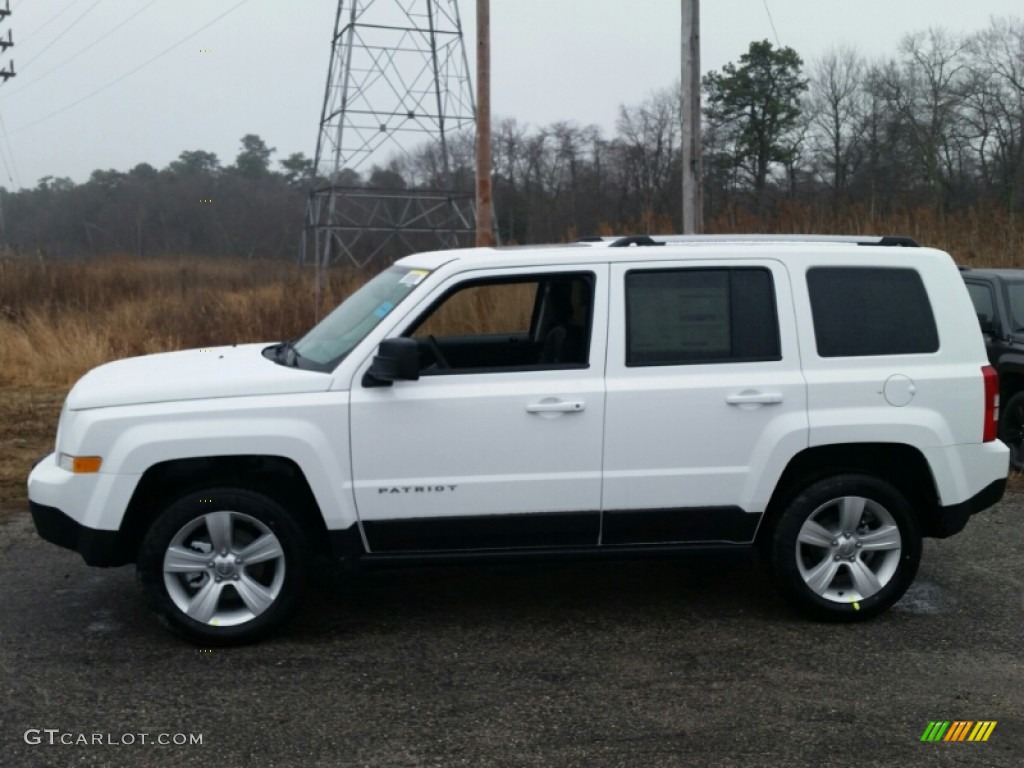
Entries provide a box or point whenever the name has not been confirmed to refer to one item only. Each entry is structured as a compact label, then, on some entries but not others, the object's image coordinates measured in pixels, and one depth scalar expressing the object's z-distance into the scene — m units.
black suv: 9.41
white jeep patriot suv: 5.25
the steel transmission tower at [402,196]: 24.19
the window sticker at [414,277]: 5.63
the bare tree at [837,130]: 50.56
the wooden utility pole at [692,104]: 13.70
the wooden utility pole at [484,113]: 16.05
